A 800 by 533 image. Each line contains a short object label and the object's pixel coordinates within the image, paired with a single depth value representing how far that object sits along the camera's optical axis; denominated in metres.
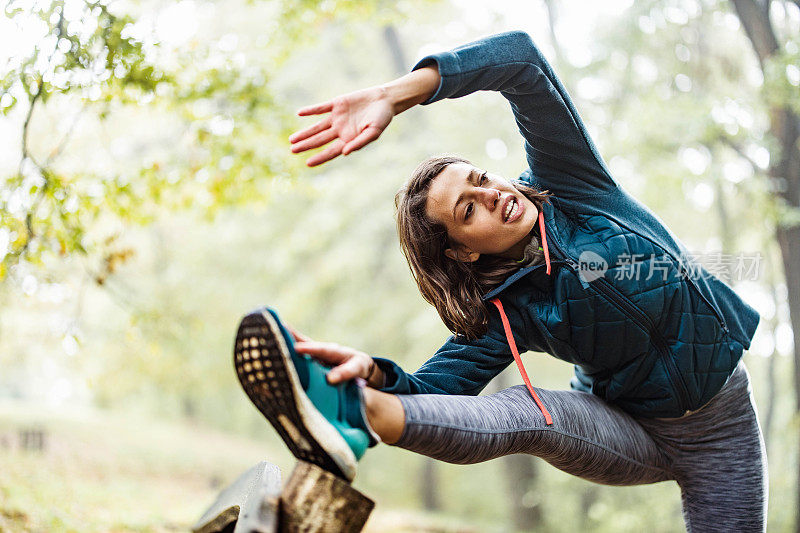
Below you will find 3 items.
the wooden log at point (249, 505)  1.18
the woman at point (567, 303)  1.65
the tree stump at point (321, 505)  1.21
